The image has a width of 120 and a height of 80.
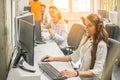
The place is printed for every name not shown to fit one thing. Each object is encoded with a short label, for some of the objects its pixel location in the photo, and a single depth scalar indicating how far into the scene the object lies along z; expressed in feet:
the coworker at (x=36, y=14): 11.68
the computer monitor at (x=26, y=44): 6.18
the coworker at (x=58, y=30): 12.78
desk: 5.99
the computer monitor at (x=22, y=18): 8.30
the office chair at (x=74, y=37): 12.13
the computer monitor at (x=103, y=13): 17.78
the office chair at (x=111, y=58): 6.56
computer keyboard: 6.52
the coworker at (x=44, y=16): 19.33
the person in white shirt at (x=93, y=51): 6.84
